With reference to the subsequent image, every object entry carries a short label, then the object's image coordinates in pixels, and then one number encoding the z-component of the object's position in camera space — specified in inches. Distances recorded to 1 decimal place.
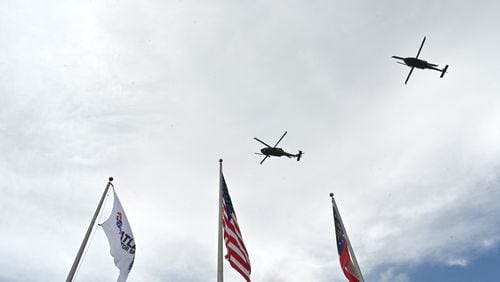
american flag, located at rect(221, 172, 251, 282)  537.0
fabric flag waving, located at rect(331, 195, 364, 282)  616.1
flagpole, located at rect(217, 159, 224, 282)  482.9
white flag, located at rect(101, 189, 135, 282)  586.9
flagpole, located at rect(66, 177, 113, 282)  531.9
